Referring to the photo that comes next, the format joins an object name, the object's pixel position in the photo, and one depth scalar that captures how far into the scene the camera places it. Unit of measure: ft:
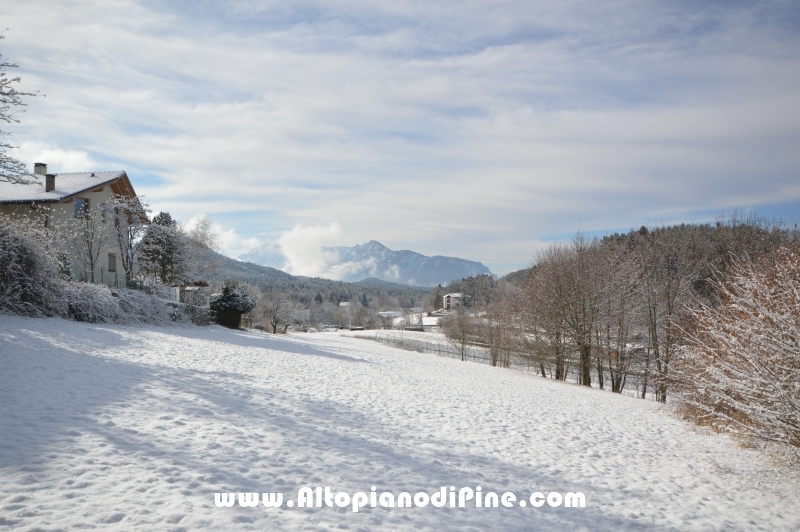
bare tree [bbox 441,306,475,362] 134.82
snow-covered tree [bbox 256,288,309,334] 199.97
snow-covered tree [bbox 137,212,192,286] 102.73
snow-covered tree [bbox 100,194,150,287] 94.17
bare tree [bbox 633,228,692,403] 85.56
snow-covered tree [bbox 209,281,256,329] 102.32
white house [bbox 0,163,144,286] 89.40
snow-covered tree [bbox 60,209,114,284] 85.76
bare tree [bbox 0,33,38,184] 44.39
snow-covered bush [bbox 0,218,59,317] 51.39
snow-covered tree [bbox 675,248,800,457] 26.45
